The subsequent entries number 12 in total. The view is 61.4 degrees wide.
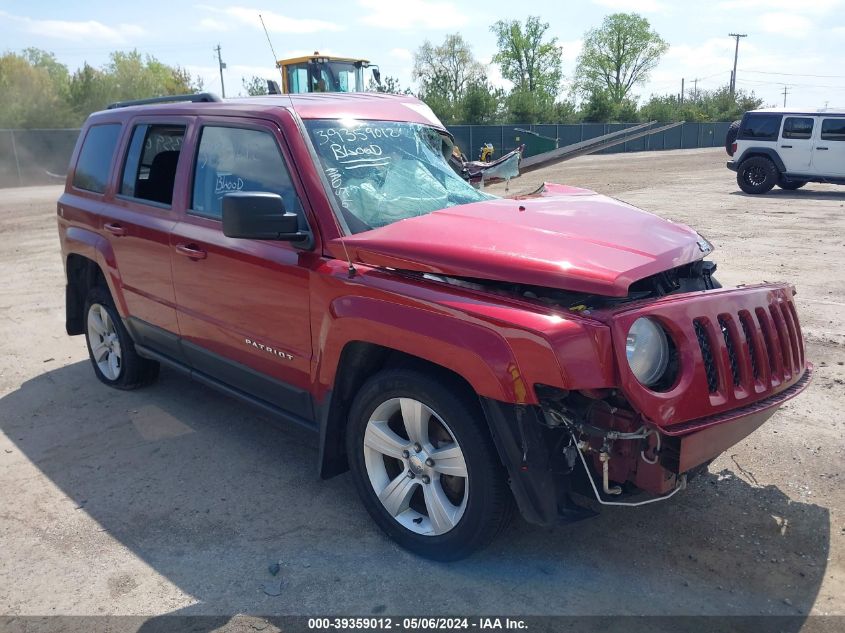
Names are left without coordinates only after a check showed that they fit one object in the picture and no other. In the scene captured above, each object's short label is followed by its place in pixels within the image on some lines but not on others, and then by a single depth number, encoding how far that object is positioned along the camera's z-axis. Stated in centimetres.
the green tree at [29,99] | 3656
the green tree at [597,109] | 5488
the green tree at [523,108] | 4966
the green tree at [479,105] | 4762
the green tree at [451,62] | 6906
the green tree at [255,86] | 3389
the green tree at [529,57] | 7769
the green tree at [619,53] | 7950
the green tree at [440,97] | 4769
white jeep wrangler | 1653
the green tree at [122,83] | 3956
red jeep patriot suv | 262
